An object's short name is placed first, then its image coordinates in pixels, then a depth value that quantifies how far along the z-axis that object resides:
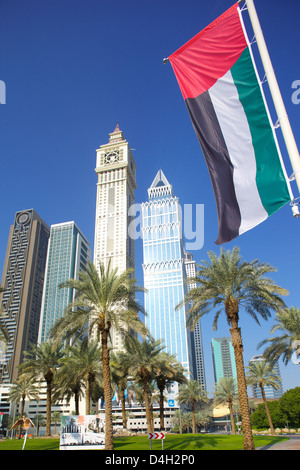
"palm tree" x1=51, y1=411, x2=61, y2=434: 109.96
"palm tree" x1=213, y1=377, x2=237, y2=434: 56.22
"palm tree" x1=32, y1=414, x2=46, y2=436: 108.07
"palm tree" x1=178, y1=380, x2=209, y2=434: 57.50
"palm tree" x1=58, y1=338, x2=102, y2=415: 34.56
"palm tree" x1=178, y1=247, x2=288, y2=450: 21.78
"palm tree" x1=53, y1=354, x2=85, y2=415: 34.78
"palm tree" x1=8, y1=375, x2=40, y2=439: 53.65
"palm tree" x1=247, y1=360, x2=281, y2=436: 44.28
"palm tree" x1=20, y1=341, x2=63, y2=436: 36.81
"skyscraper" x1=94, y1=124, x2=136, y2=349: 159.75
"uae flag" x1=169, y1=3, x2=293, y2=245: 7.25
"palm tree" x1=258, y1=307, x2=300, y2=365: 30.97
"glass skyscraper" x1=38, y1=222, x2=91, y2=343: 156.88
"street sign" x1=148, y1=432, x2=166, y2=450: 16.09
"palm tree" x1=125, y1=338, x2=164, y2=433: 35.72
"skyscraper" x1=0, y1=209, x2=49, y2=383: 148.88
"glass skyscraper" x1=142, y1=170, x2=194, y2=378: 150.12
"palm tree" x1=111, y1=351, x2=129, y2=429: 37.83
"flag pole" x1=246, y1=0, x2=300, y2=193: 6.44
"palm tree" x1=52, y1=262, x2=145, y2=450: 21.89
